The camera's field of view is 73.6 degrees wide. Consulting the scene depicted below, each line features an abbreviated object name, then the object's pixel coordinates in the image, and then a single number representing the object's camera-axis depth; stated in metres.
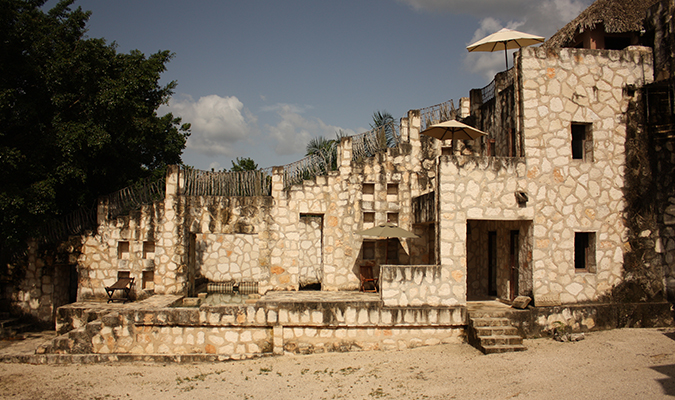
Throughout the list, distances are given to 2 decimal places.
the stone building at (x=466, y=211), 10.41
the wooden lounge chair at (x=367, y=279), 13.06
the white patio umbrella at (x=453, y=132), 12.04
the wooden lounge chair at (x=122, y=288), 13.06
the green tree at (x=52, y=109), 11.18
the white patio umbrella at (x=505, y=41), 12.13
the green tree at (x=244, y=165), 29.19
